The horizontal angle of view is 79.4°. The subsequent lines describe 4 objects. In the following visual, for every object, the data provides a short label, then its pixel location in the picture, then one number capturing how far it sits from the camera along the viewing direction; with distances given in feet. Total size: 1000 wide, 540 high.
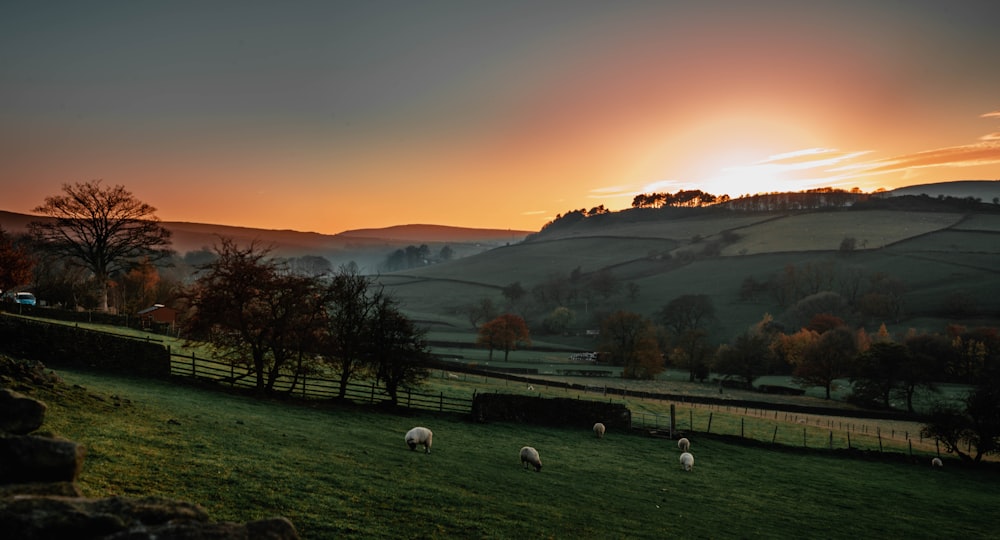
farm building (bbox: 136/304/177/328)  198.47
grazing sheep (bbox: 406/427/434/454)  78.69
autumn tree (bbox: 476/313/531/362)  331.77
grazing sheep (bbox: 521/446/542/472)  79.56
